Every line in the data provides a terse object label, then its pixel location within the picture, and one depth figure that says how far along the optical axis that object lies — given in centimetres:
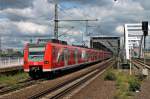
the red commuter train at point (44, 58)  2967
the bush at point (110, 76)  3104
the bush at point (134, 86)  2181
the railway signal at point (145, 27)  2684
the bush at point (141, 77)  3028
